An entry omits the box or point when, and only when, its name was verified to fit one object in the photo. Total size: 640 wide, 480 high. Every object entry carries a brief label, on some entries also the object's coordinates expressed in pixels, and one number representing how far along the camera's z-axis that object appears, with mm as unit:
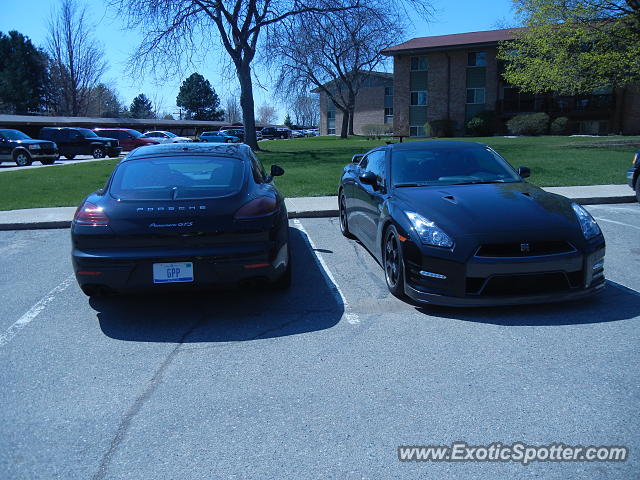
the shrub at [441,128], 46438
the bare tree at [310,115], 143625
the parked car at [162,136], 34131
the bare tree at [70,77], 64812
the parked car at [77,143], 29938
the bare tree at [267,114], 169500
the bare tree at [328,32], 24453
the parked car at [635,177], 10266
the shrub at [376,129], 60203
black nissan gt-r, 4430
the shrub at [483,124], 44500
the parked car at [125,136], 33562
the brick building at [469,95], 42781
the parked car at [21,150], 24953
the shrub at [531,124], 41938
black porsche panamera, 4453
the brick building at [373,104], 67938
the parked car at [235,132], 51062
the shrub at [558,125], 42250
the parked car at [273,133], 66875
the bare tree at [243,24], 23594
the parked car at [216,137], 39750
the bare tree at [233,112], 138500
